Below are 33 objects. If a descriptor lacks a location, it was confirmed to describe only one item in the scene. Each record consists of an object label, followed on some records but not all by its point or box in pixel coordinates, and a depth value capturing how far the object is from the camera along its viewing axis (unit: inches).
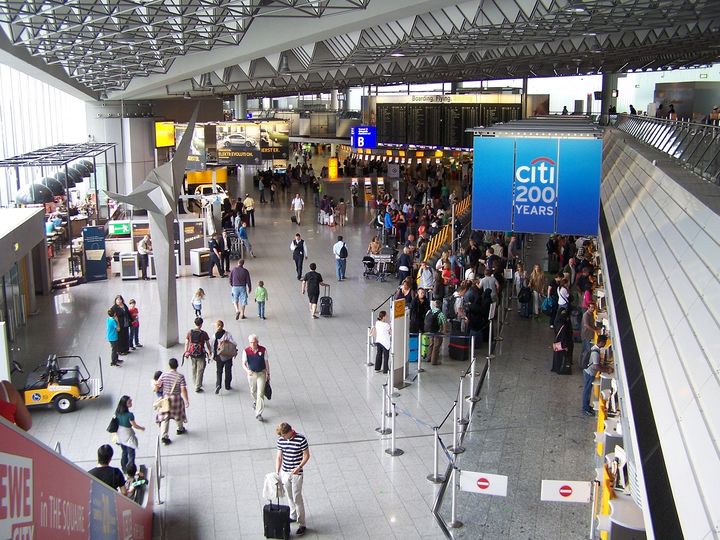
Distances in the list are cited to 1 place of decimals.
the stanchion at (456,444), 447.5
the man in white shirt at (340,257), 924.0
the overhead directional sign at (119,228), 1067.3
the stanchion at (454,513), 371.2
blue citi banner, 569.0
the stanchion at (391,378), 547.8
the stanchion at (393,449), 458.9
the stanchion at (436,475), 409.0
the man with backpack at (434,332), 630.5
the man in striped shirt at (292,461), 371.6
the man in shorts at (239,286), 756.6
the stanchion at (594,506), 347.3
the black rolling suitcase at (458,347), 645.3
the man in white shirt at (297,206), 1435.8
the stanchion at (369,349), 624.0
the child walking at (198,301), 717.9
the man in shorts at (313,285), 762.8
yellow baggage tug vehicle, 528.4
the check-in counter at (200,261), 983.6
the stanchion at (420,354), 612.4
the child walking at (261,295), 746.2
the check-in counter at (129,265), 950.4
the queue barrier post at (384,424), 479.5
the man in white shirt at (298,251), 918.4
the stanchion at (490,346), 644.8
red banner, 136.3
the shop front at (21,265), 672.4
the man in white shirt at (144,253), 958.4
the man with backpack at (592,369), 506.6
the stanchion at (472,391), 536.5
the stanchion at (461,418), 497.6
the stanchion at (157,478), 401.4
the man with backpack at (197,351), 553.6
